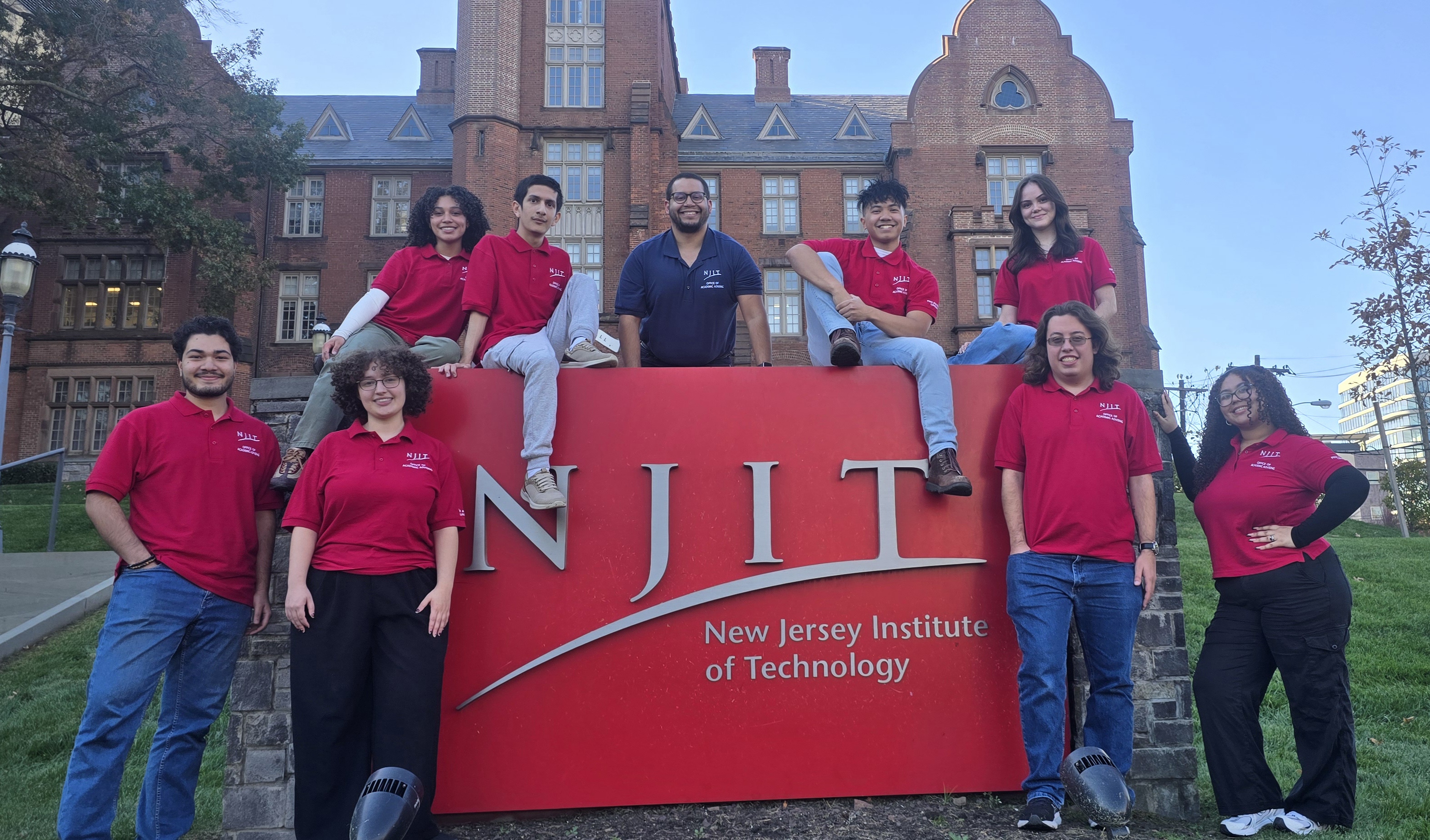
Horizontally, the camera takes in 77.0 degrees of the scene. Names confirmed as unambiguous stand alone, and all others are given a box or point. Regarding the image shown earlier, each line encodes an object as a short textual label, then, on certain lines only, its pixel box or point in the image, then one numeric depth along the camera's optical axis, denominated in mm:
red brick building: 22734
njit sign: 4160
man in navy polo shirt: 4664
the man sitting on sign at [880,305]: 4297
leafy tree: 15961
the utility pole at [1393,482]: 15016
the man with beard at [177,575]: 3471
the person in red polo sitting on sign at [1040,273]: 4559
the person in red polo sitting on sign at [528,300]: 4328
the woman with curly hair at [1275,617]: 3822
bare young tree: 9820
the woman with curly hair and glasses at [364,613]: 3443
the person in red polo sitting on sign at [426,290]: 4336
